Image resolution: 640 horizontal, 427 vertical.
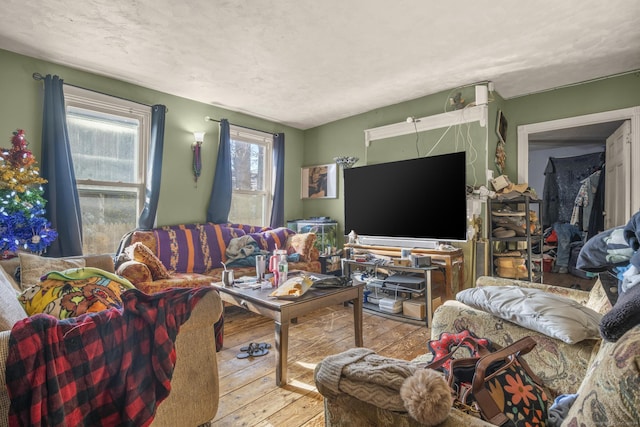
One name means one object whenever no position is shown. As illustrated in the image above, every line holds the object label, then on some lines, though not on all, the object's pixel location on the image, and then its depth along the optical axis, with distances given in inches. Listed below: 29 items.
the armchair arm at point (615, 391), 20.7
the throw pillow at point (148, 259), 115.3
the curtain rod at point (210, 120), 165.2
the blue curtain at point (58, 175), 116.3
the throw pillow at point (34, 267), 83.7
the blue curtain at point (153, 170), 141.6
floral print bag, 32.4
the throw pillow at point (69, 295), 49.7
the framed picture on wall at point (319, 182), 196.2
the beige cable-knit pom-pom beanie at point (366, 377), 30.4
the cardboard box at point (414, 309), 120.9
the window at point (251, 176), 180.7
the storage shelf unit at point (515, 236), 133.3
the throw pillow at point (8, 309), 41.0
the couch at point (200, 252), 115.1
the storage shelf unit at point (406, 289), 117.2
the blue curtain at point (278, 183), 192.2
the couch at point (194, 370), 51.1
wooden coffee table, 77.9
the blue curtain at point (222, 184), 165.3
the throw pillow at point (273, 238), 158.9
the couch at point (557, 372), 21.5
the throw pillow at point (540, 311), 47.0
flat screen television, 124.4
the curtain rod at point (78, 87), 116.4
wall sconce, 159.5
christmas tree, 96.2
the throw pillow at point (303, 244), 155.3
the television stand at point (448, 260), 124.1
